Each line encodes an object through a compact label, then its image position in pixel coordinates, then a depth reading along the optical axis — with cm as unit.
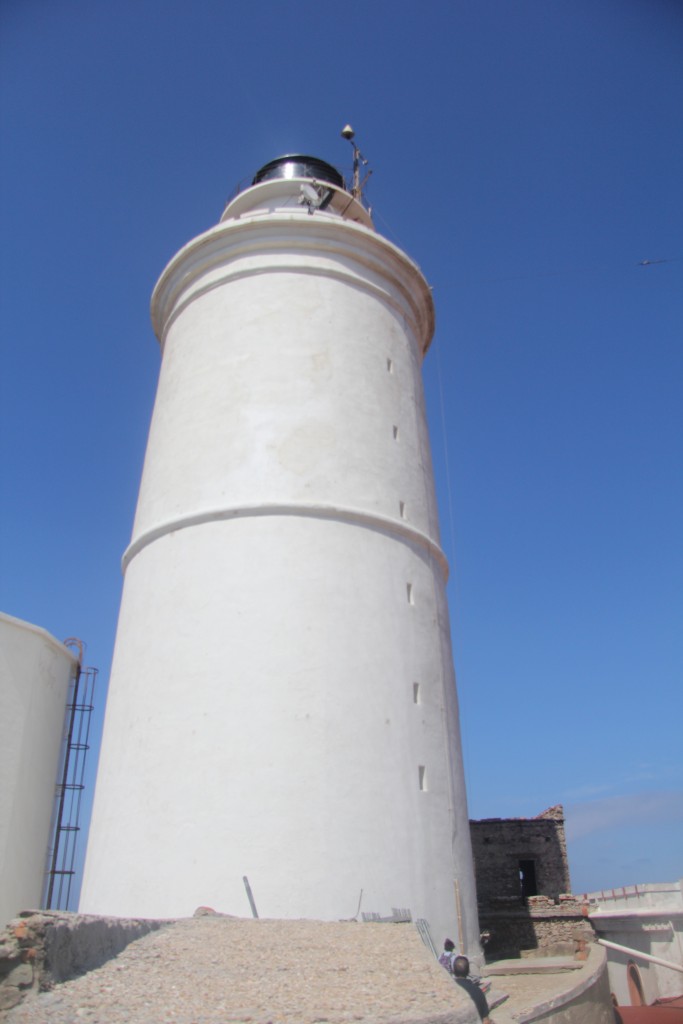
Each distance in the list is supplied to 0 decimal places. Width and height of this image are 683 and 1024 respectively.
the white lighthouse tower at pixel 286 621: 946
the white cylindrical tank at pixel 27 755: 1131
